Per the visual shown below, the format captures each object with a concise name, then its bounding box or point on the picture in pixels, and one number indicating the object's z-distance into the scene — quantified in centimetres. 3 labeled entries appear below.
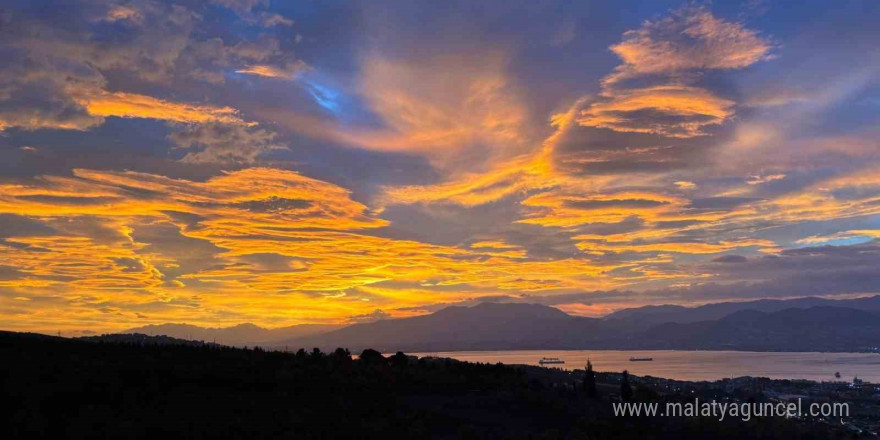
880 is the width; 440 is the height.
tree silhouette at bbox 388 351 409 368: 5262
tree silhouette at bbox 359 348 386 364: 5416
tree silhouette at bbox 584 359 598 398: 4646
